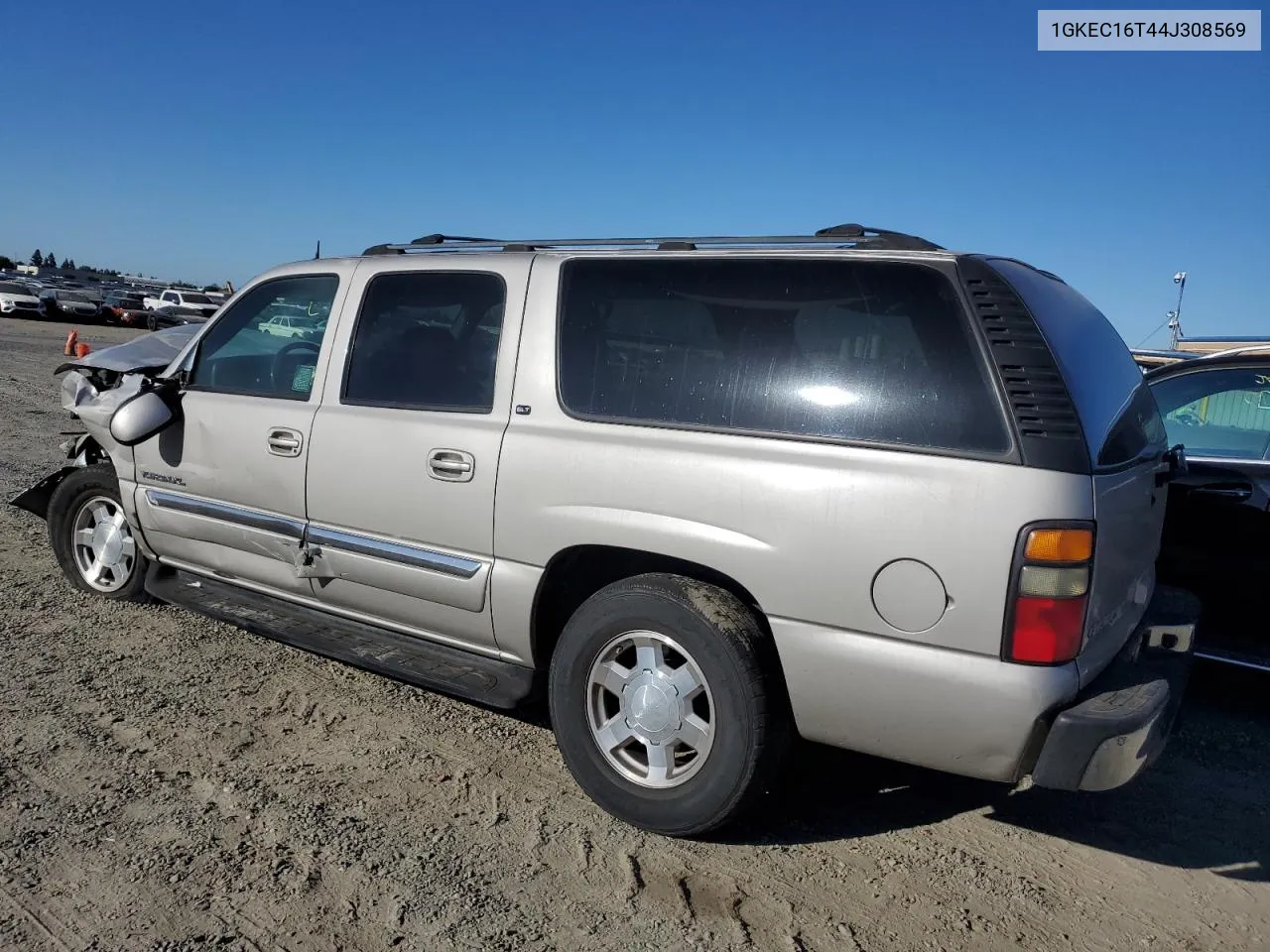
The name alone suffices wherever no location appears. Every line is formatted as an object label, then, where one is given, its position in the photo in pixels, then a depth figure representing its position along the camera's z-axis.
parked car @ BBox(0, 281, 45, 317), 39.84
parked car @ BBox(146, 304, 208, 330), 40.69
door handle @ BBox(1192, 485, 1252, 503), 4.56
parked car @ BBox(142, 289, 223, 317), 48.12
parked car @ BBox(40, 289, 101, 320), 42.22
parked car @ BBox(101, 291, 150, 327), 42.50
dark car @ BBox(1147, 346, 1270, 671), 4.49
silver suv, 2.95
